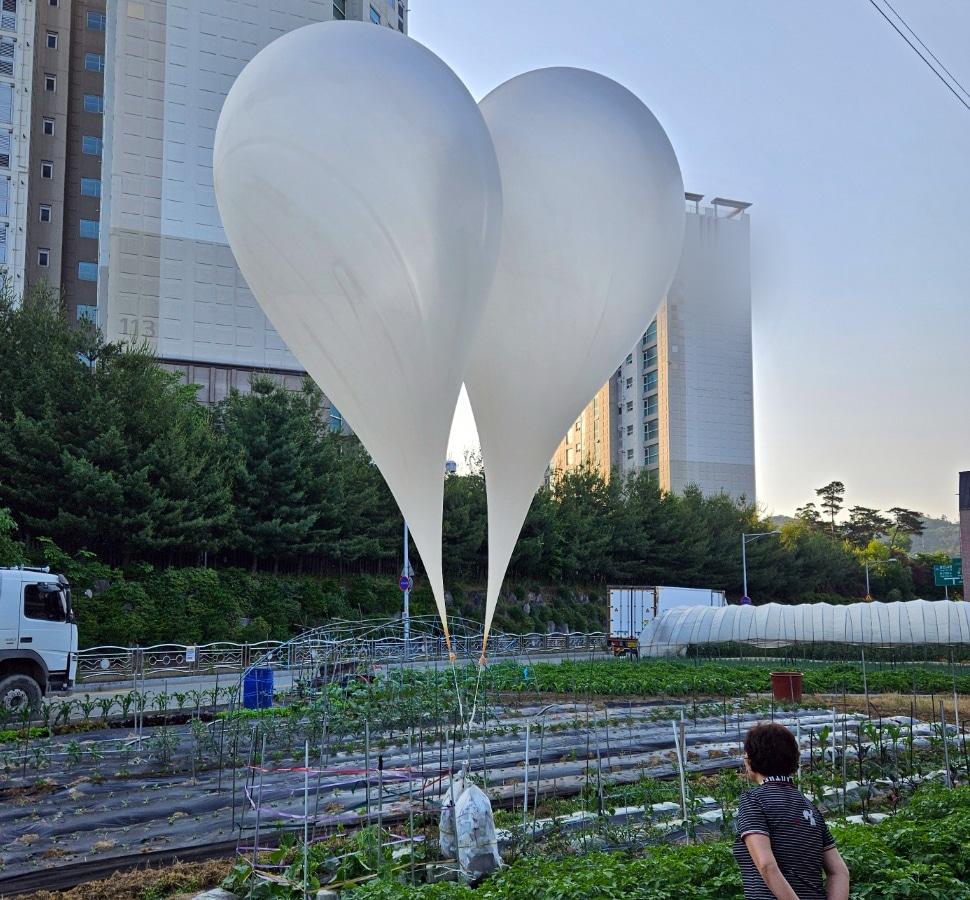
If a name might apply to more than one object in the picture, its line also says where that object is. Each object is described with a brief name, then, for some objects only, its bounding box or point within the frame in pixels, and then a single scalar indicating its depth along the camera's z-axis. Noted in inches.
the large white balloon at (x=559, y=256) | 342.3
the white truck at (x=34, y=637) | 762.8
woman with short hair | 167.3
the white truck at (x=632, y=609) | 1574.8
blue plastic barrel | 783.7
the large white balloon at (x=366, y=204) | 298.0
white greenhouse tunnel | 1333.7
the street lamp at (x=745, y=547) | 2365.9
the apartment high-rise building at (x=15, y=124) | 2177.7
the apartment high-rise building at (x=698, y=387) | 3425.2
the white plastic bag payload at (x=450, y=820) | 308.2
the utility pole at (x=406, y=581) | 1542.3
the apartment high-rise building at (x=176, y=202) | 2057.1
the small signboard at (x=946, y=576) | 1723.7
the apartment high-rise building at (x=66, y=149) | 2559.1
